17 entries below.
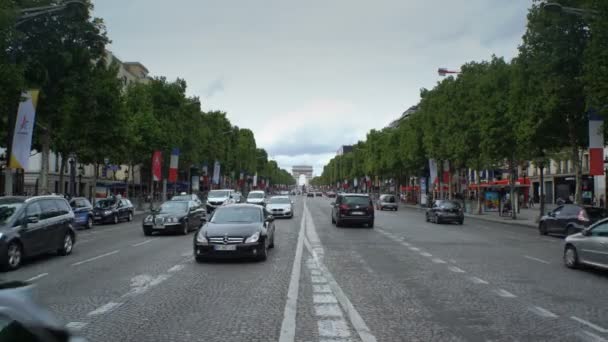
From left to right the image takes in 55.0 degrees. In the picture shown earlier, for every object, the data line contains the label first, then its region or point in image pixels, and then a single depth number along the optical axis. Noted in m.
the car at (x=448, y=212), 35.31
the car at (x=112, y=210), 34.89
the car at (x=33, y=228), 13.41
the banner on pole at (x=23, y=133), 22.86
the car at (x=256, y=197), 44.26
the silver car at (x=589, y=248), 12.92
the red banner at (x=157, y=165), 46.32
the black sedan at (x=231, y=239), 13.91
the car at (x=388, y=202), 59.53
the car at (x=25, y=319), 3.74
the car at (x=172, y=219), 23.70
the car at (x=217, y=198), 45.03
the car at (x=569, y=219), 23.38
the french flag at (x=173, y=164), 49.83
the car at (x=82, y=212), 30.14
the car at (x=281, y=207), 38.69
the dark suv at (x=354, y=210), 29.09
